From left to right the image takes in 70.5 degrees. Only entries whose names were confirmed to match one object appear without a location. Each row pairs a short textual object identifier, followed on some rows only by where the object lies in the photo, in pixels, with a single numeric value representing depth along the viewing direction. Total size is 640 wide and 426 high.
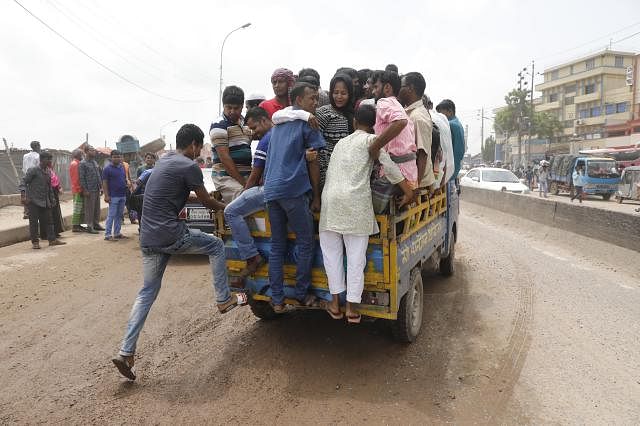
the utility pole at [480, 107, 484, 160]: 78.62
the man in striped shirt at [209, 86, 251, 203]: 4.30
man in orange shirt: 10.10
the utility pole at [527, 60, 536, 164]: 53.78
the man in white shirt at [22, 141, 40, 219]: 9.30
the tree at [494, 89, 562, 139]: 55.91
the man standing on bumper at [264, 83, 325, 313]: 3.57
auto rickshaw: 18.95
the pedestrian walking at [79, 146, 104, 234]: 10.05
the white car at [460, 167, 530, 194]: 19.38
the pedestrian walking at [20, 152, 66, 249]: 8.37
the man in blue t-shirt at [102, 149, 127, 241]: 9.33
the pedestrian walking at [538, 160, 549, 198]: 23.89
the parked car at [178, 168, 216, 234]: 7.47
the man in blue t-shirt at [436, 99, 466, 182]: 5.96
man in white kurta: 3.45
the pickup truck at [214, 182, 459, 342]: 3.52
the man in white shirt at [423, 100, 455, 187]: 5.08
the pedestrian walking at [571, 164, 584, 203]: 21.22
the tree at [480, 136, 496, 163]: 90.24
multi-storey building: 49.78
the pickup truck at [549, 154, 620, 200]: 21.16
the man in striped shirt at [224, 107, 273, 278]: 3.89
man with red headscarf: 4.76
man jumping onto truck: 3.62
